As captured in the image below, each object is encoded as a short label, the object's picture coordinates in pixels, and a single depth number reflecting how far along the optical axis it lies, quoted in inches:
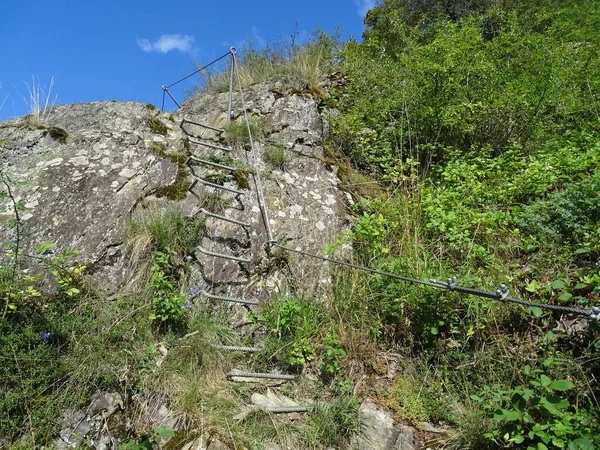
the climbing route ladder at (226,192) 114.7
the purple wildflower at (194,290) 127.0
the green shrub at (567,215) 113.3
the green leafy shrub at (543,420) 72.9
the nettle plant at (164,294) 116.2
